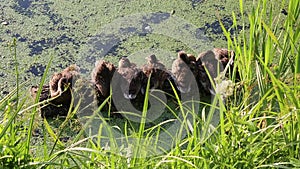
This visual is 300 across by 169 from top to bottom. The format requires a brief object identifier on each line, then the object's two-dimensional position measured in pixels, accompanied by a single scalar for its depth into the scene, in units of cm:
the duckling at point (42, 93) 495
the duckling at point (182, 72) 508
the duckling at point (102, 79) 494
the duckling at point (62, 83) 486
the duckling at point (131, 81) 493
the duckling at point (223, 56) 519
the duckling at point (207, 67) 515
